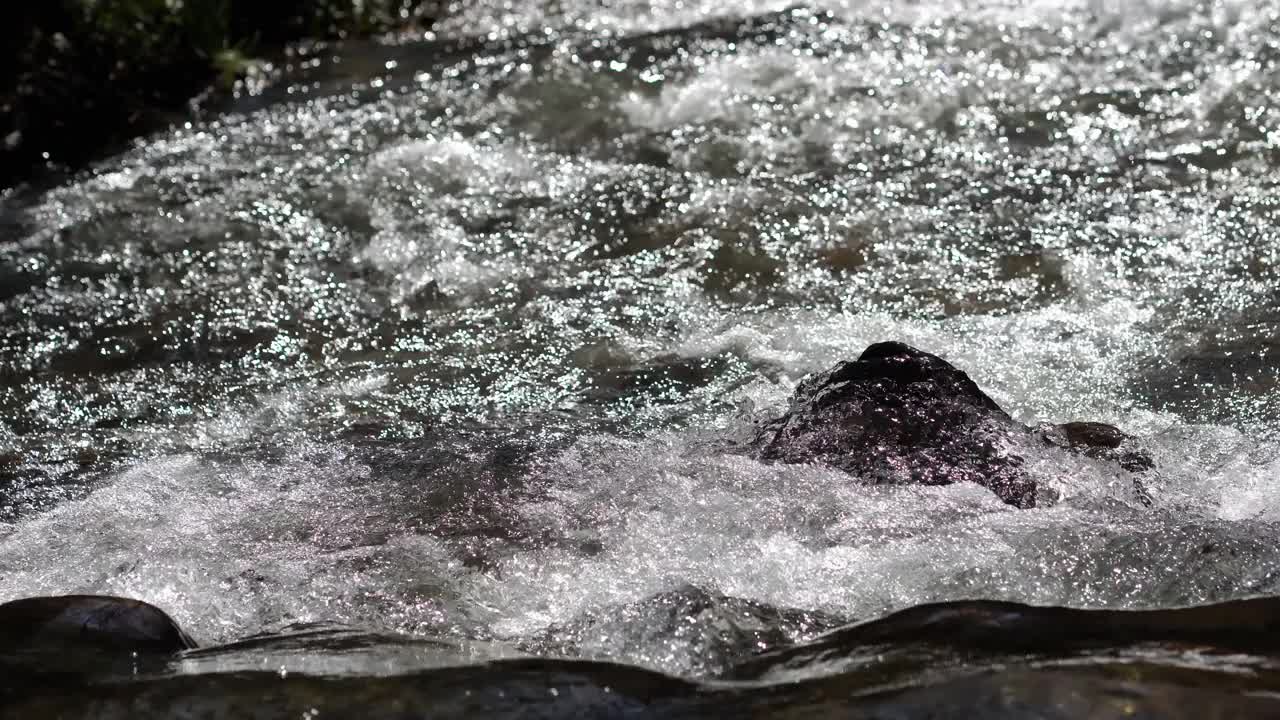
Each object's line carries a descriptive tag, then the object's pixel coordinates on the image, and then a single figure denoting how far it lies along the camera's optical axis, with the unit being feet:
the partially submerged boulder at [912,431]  23.73
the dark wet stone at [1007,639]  15.71
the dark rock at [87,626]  17.98
